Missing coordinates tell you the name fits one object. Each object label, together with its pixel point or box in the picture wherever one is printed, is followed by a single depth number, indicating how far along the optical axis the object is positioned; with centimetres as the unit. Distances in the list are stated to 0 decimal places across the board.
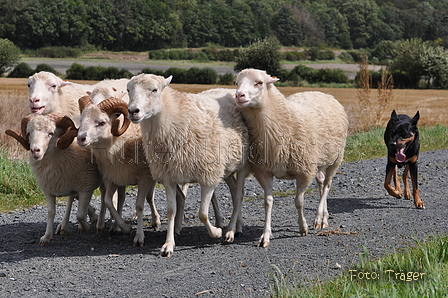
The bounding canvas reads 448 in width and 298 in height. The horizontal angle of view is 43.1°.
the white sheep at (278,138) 732
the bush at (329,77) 5344
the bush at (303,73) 5151
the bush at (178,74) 4856
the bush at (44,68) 4387
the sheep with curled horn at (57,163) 745
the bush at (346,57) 8569
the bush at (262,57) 4988
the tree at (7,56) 4409
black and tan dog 970
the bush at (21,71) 4294
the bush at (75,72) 4494
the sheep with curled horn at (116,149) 727
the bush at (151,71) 4543
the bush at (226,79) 4720
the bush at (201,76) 4806
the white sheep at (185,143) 706
